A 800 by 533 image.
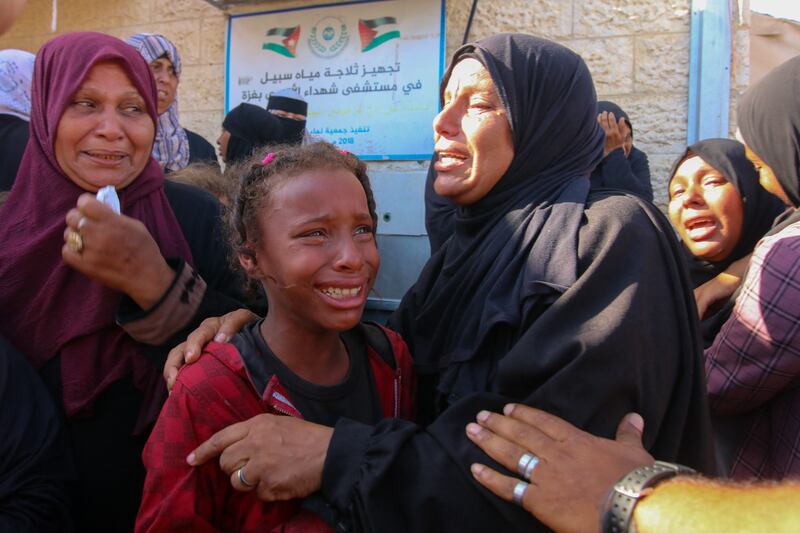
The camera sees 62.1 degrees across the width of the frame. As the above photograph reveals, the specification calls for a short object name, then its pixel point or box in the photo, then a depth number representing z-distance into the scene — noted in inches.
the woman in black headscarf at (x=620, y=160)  139.7
